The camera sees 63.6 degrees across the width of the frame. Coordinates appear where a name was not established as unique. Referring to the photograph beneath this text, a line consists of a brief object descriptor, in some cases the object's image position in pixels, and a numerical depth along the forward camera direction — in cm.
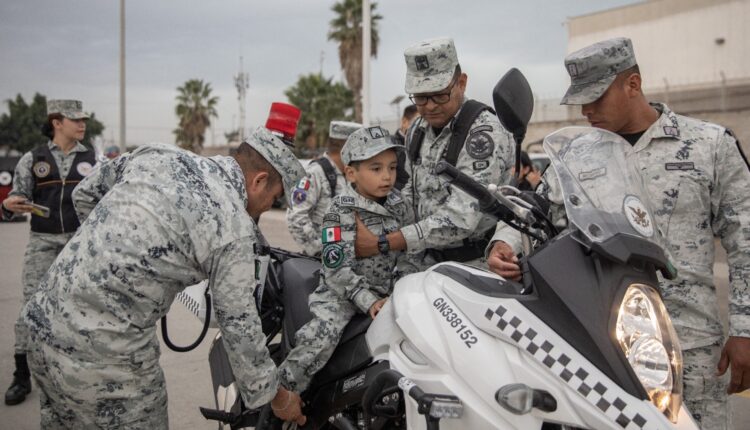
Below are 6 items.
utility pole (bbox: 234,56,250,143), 3762
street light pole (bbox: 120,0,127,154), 2030
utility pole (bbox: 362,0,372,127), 1266
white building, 2084
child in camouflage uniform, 248
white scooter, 145
